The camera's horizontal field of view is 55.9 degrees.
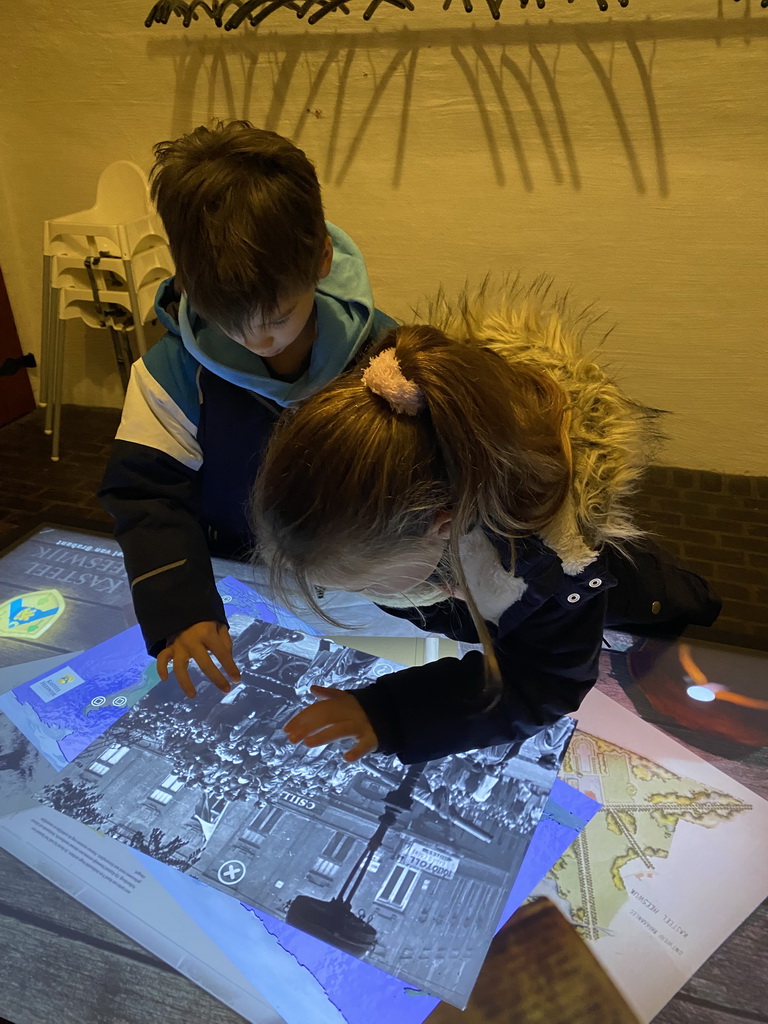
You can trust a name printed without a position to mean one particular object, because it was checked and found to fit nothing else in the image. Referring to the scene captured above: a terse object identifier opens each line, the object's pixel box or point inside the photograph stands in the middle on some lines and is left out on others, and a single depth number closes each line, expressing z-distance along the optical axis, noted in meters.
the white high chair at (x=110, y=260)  1.84
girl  0.51
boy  0.70
